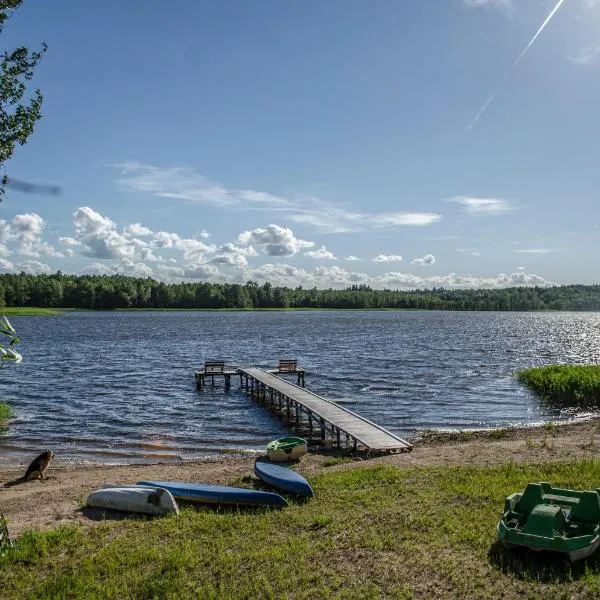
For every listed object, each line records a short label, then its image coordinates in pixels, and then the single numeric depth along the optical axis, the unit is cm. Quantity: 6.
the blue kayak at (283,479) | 1456
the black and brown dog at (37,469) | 1894
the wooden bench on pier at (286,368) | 4422
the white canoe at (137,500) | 1342
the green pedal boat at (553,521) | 973
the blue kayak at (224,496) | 1375
